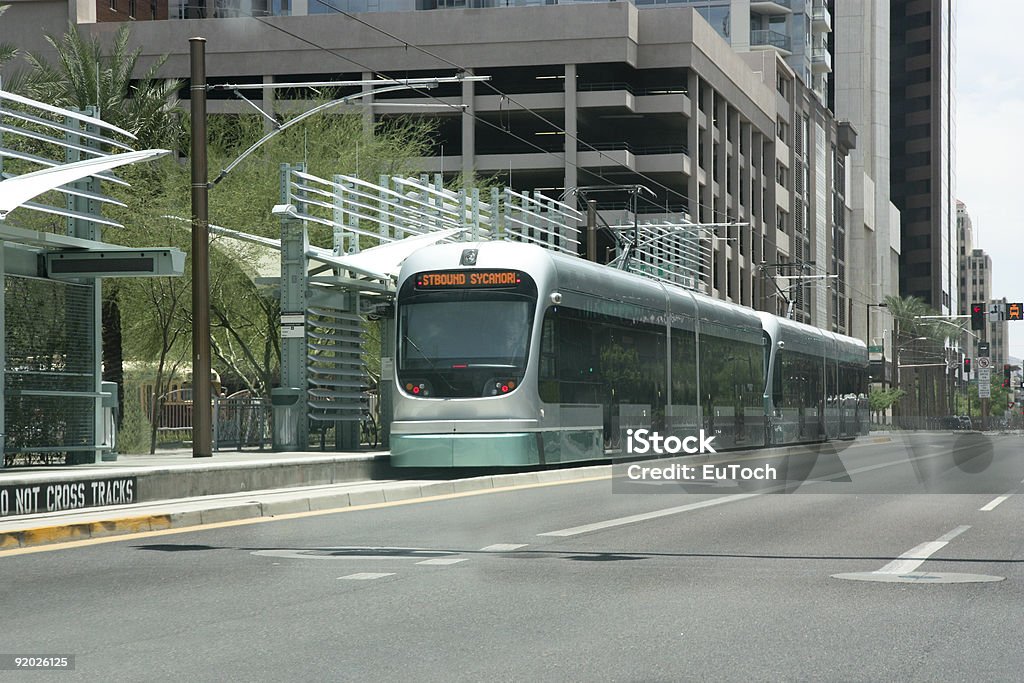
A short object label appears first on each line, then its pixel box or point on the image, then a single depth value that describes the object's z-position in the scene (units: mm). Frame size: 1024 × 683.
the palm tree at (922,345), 130375
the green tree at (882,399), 112688
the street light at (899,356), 122906
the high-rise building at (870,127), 137000
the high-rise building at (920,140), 177875
